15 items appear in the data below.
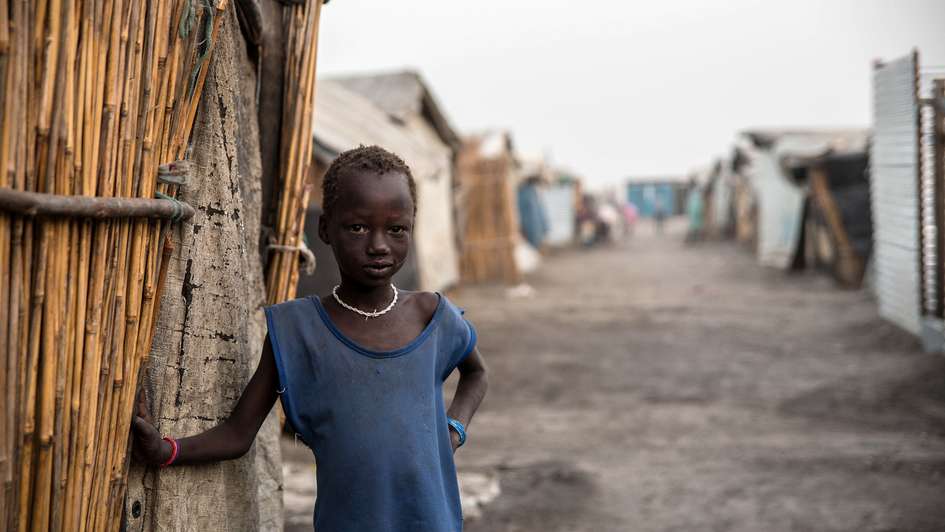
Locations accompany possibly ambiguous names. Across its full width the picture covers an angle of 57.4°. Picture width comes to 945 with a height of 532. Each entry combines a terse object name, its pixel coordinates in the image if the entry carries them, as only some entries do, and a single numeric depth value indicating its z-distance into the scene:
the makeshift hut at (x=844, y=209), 12.19
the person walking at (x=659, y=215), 36.78
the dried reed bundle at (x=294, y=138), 2.17
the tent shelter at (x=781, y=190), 15.20
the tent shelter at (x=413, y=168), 7.20
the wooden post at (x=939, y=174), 6.76
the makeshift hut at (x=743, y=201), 22.43
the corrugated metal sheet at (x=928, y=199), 7.08
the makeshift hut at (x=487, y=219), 14.76
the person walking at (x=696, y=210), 32.44
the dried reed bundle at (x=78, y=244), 1.24
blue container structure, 60.03
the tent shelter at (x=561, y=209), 28.67
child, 1.67
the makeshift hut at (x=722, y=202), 27.50
